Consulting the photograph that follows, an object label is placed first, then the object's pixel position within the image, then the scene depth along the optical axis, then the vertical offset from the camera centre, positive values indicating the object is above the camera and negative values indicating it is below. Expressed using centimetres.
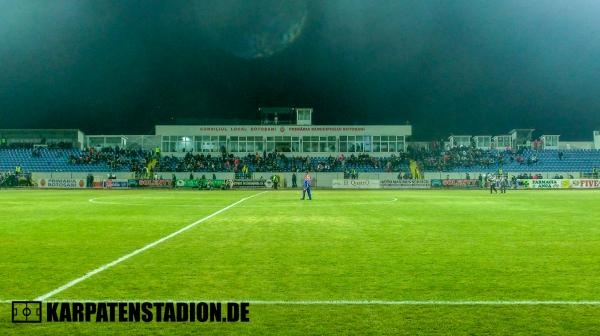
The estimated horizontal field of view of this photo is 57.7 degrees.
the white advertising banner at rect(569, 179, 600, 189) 6162 -132
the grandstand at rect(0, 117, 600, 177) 7100 +322
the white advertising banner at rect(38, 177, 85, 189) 6197 -99
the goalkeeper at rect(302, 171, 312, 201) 3400 -73
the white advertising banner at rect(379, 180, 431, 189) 6191 -126
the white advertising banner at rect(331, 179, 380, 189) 6192 -123
